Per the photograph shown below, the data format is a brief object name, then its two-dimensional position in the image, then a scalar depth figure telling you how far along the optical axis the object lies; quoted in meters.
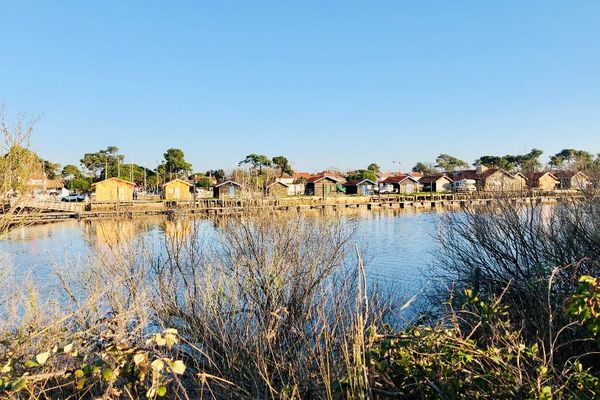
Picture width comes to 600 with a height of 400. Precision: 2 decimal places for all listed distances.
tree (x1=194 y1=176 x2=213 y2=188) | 82.79
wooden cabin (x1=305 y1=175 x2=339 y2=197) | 75.88
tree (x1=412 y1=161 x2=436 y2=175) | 125.32
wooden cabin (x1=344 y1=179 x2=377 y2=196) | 79.00
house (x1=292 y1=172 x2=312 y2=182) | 86.94
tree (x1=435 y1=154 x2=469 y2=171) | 125.46
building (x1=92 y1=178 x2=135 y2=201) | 57.78
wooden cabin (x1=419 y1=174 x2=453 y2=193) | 83.44
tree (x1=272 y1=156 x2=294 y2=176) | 97.94
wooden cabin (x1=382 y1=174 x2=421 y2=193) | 85.75
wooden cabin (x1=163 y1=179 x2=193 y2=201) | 63.28
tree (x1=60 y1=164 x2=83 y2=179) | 82.81
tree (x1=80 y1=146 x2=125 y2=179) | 88.81
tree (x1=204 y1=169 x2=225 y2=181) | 89.59
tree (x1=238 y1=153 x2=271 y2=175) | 96.81
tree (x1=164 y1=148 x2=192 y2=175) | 86.06
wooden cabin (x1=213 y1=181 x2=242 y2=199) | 57.67
